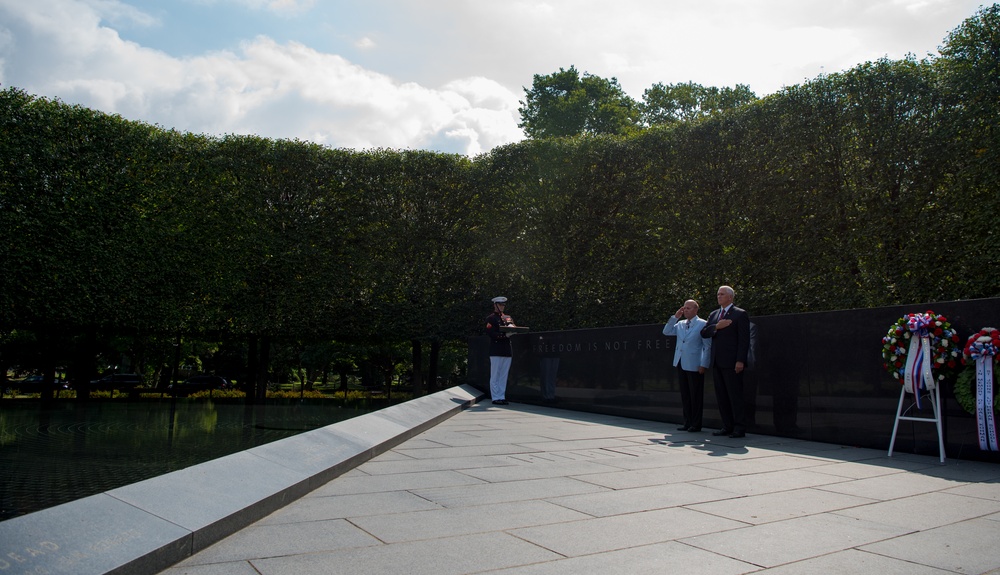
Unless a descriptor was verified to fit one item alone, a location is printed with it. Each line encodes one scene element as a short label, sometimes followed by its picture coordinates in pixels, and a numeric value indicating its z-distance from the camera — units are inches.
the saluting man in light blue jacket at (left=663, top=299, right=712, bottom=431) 384.5
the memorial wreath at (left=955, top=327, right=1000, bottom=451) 264.1
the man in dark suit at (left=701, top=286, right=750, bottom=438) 353.4
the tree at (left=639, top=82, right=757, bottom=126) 1392.7
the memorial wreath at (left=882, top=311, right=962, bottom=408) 278.4
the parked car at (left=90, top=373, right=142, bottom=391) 1306.6
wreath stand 275.9
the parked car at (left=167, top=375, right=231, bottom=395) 1351.3
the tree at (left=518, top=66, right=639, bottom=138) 1457.9
